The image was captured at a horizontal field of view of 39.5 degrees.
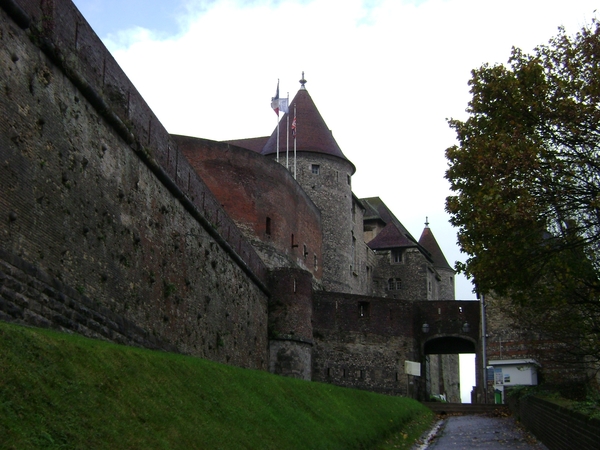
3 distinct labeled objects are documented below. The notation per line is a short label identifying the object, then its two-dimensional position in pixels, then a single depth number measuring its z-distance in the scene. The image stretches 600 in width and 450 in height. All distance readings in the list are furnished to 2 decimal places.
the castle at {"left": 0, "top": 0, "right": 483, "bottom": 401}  11.45
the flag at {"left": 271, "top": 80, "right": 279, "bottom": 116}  42.78
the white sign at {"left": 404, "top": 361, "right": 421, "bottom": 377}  32.75
